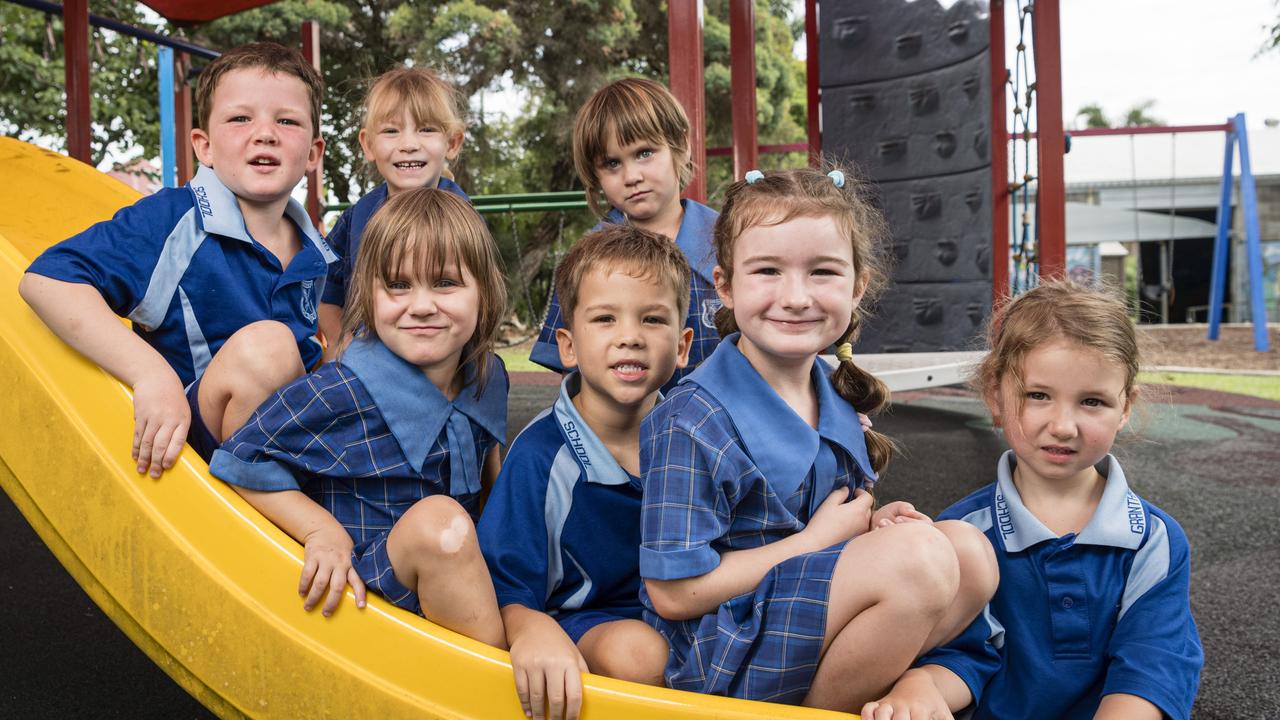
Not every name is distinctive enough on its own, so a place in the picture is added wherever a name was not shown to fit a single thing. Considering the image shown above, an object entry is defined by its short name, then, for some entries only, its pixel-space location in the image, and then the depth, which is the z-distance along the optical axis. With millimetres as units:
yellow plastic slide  997
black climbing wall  3838
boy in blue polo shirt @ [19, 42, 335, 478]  1179
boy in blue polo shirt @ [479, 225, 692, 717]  1098
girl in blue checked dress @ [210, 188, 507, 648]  1024
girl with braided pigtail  898
